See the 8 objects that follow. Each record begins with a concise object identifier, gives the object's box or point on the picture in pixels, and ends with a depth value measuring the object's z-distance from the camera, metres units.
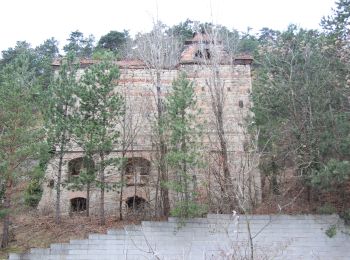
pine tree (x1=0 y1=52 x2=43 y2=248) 15.62
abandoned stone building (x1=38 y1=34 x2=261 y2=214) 18.27
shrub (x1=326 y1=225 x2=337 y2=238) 14.52
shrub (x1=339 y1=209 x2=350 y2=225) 14.95
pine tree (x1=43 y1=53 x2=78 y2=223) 16.70
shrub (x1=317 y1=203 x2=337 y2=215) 15.21
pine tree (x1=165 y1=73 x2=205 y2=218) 14.99
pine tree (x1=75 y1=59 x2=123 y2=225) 16.05
